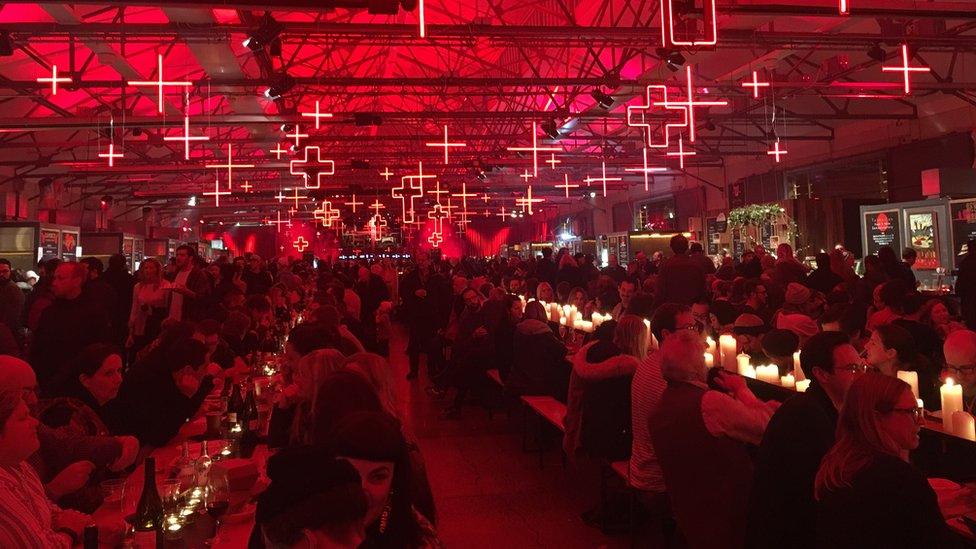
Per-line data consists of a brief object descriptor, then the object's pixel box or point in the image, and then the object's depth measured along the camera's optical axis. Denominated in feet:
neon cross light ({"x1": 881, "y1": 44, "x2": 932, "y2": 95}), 24.53
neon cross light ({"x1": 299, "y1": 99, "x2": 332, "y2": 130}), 32.48
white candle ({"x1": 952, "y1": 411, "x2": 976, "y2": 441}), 11.06
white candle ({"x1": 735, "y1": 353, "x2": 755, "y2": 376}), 17.58
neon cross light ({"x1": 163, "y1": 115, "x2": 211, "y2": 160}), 27.55
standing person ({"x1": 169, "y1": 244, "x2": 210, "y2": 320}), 23.26
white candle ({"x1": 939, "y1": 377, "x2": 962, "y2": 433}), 11.51
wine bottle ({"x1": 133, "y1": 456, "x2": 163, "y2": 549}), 7.85
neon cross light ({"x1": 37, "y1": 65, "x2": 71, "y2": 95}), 24.75
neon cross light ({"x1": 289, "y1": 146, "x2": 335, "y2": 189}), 44.20
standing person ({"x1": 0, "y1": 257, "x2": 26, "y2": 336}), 23.63
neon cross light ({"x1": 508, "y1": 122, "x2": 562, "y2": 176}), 34.41
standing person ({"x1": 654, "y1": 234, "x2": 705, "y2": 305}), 22.22
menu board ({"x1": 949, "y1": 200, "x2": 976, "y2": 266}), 32.94
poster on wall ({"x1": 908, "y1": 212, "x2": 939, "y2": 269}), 34.51
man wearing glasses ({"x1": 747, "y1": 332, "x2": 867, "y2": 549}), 7.98
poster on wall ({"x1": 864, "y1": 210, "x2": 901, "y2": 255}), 36.88
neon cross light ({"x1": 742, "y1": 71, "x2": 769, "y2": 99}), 27.83
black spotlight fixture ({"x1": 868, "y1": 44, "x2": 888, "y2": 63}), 31.55
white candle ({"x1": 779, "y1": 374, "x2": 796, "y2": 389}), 15.64
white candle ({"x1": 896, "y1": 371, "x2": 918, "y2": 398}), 12.63
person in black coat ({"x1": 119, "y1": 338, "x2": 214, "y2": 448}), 12.59
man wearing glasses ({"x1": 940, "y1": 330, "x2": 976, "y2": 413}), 12.20
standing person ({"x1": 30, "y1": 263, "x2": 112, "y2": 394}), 16.88
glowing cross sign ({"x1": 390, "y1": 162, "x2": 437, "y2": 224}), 53.06
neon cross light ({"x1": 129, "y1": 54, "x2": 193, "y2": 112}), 23.11
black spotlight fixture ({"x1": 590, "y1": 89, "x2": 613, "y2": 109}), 36.94
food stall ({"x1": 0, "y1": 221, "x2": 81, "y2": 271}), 41.34
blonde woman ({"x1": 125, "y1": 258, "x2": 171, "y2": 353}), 23.90
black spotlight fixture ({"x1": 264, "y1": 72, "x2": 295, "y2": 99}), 32.94
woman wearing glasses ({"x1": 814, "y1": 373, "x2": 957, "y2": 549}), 6.44
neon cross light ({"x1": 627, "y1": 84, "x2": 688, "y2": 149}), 27.61
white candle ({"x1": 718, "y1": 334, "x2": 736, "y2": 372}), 18.26
